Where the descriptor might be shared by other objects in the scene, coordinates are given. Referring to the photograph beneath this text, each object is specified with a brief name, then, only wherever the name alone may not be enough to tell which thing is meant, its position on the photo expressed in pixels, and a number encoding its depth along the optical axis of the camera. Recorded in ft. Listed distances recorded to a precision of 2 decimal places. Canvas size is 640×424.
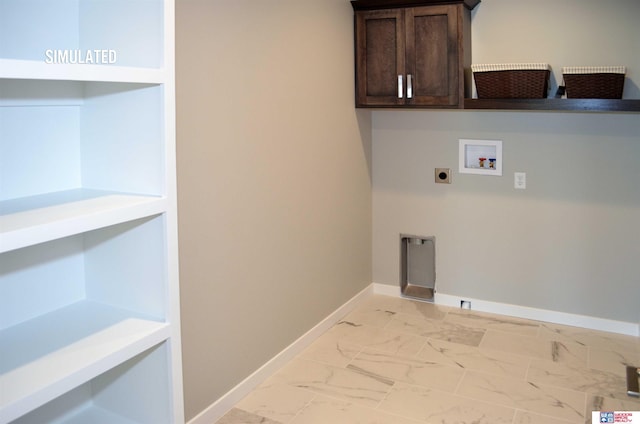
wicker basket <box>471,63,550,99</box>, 11.51
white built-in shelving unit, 5.37
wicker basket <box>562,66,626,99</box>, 10.95
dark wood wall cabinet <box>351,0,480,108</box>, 12.35
